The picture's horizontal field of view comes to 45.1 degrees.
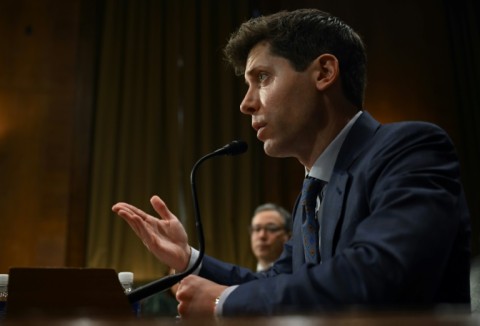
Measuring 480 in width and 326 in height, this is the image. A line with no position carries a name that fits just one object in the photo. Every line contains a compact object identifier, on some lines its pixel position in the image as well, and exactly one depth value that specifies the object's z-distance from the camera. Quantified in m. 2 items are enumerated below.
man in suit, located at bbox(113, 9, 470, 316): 1.11
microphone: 1.35
